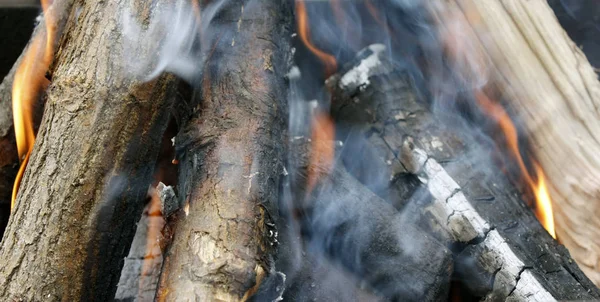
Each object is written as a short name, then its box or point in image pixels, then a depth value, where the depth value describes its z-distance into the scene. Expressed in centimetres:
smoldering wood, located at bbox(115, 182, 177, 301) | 131
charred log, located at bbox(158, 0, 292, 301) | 115
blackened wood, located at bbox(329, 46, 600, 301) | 125
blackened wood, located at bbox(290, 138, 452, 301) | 126
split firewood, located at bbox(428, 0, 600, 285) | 131
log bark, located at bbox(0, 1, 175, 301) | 118
